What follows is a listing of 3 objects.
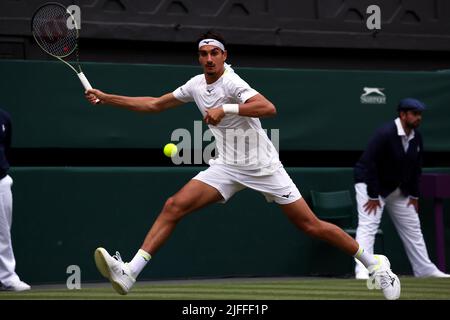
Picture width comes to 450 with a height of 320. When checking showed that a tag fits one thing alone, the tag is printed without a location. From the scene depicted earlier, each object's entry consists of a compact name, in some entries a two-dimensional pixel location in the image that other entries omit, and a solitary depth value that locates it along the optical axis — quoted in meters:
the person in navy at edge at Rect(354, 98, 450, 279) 21.44
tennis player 15.55
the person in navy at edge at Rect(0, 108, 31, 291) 19.31
